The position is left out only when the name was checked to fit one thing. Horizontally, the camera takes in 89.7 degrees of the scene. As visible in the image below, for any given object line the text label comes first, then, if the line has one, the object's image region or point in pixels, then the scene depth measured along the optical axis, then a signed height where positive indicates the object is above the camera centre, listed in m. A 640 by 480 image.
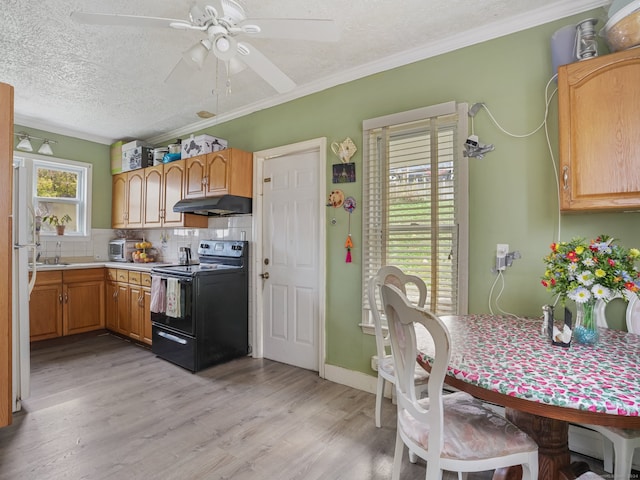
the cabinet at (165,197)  3.83 +0.56
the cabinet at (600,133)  1.54 +0.55
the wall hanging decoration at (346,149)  2.71 +0.78
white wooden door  3.06 -0.16
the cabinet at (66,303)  3.72 -0.75
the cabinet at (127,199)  4.36 +0.60
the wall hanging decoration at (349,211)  2.73 +0.26
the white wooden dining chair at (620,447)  1.29 -0.85
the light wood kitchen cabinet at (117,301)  3.96 -0.75
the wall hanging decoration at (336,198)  2.80 +0.38
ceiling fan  1.45 +1.01
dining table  0.95 -0.46
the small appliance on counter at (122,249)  4.59 -0.11
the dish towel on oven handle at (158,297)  3.25 -0.56
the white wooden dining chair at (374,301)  1.92 -0.35
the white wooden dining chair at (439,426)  1.09 -0.72
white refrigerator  2.30 -0.33
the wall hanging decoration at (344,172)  2.74 +0.60
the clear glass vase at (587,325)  1.40 -0.37
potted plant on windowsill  4.23 +0.28
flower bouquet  1.31 -0.14
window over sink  4.11 +0.69
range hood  3.16 +0.38
